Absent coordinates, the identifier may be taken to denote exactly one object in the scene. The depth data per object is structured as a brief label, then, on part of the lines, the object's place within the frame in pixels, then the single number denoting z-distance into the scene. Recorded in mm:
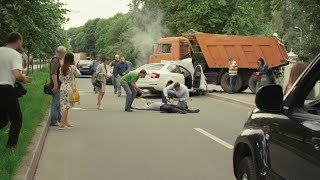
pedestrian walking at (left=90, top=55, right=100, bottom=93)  25600
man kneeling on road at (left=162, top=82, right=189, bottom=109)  15766
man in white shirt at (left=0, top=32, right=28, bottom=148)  7422
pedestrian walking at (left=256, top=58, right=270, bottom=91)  22328
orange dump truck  25062
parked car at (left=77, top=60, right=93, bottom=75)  42984
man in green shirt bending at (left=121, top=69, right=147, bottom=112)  15977
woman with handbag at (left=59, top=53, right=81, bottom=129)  11266
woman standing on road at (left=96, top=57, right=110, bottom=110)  16531
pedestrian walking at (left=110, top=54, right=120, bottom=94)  22422
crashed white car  21500
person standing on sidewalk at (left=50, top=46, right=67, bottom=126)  11340
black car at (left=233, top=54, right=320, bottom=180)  3102
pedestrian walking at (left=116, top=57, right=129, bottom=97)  22297
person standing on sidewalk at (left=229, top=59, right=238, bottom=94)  24120
